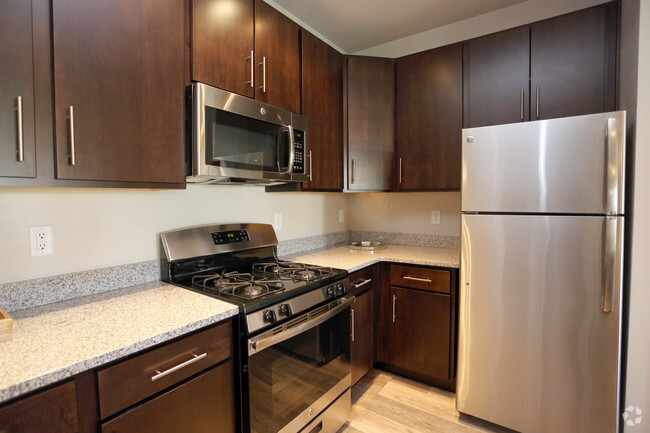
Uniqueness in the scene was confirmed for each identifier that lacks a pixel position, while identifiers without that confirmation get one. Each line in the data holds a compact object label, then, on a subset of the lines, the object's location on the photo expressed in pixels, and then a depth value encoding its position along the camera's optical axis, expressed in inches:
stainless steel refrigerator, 58.7
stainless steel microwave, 55.4
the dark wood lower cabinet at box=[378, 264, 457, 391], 81.4
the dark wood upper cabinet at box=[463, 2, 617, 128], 72.2
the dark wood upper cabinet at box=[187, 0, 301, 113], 57.9
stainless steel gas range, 50.9
